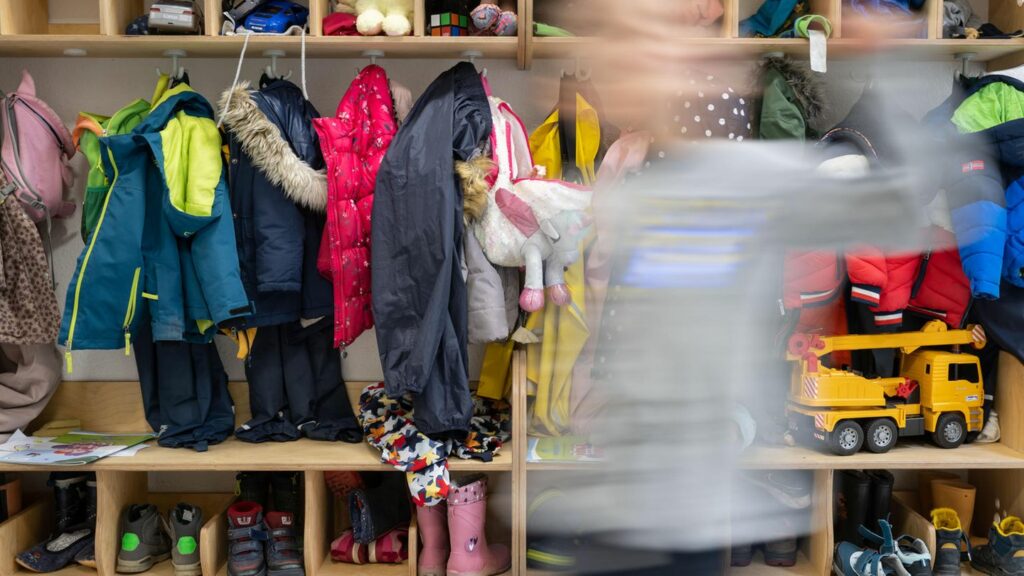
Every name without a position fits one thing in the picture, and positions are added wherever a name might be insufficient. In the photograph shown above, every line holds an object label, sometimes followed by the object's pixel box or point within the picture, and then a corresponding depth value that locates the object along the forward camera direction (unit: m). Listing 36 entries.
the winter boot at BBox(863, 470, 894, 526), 2.16
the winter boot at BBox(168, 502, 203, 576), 2.07
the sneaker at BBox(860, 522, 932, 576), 1.99
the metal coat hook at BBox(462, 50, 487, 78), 2.17
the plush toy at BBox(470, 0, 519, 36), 2.00
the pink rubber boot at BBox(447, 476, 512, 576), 2.03
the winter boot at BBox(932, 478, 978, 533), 2.22
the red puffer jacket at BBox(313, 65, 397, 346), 2.01
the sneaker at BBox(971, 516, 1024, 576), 2.03
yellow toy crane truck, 2.05
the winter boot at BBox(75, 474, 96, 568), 2.19
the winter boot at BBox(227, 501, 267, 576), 2.03
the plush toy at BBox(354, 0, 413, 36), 2.02
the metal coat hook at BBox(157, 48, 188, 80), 2.17
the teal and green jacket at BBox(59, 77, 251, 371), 1.95
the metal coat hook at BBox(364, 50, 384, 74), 2.17
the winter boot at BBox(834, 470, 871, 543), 2.16
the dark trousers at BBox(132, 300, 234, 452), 2.19
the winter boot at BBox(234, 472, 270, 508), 2.19
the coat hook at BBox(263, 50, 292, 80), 2.16
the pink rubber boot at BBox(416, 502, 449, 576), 2.06
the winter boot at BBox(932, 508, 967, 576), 2.04
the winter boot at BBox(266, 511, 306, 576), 2.06
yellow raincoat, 1.17
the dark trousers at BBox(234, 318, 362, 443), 2.20
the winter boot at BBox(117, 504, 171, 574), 2.07
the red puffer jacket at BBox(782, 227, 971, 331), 1.89
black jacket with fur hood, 1.98
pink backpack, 2.10
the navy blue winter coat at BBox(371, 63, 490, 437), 1.92
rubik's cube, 2.05
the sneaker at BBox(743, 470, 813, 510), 1.58
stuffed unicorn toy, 1.26
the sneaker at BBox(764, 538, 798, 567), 2.09
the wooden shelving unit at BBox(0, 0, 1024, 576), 2.00
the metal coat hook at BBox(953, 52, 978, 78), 2.20
